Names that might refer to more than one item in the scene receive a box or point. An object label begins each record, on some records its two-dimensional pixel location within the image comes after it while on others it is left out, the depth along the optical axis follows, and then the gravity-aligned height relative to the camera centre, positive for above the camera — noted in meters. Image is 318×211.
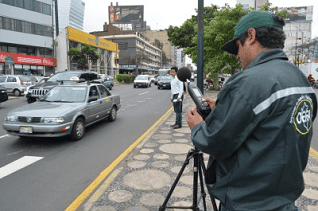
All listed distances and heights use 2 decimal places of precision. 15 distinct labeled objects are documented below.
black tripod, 2.11 -0.78
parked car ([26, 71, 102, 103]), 12.17 -0.02
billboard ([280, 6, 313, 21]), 92.62 +26.95
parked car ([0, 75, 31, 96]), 16.88 -0.24
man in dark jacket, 1.14 -0.23
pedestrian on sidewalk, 7.13 -0.47
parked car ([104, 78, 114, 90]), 23.54 -0.31
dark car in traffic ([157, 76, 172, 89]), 25.45 -0.16
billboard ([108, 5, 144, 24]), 75.00 +21.39
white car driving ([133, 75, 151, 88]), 28.00 -0.01
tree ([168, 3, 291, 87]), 16.33 +3.10
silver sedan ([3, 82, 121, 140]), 5.55 -0.80
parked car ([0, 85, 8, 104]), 11.68 -0.70
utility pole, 7.37 +1.51
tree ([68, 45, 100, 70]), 36.81 +4.01
